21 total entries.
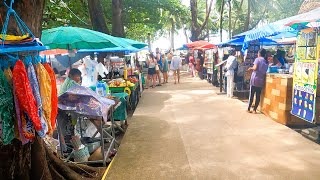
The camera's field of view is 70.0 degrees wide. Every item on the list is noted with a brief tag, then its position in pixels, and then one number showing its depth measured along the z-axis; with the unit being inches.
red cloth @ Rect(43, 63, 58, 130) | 96.3
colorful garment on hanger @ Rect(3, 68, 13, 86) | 84.3
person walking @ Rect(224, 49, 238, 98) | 327.6
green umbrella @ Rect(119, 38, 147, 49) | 289.6
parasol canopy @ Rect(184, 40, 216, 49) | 529.3
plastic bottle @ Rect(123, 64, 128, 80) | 306.2
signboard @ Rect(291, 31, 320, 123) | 177.2
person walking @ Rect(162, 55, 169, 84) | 505.2
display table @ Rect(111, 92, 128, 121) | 216.5
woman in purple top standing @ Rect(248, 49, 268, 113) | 244.8
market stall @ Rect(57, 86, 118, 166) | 138.0
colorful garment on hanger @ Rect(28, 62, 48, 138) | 87.2
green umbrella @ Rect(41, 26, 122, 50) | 164.6
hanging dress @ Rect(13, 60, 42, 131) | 82.1
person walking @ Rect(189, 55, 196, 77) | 632.3
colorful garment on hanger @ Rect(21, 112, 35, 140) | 86.1
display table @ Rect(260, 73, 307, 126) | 211.7
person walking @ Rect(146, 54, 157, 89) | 451.1
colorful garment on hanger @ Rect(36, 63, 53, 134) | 90.8
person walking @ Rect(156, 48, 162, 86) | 528.7
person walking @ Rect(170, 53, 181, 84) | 486.0
